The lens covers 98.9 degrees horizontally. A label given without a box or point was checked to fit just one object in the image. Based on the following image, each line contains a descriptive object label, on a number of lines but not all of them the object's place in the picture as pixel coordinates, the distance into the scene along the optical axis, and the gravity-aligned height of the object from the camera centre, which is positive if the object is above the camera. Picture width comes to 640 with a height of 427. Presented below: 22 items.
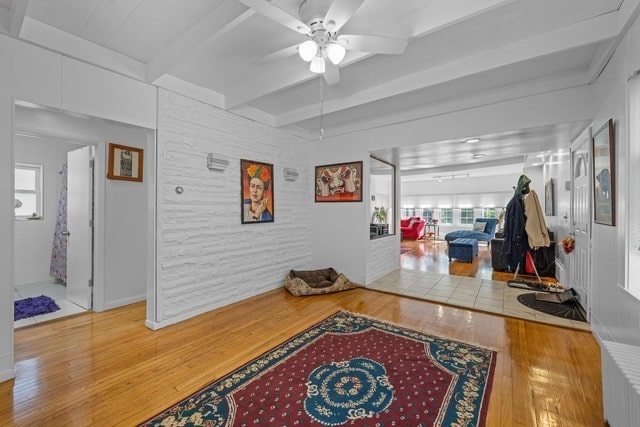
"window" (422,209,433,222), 11.95 +0.02
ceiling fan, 1.62 +1.22
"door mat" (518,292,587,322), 3.20 -1.16
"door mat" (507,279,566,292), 4.19 -1.12
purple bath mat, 3.32 -1.22
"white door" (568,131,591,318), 3.05 -0.07
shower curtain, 4.39 -0.45
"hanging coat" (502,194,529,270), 4.27 -0.27
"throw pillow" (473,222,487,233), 9.21 -0.39
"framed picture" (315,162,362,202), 4.62 +0.56
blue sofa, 8.07 -0.58
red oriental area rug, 1.68 -1.23
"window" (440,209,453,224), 11.51 -0.06
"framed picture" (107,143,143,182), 3.63 +0.69
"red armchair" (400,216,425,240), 10.99 -0.55
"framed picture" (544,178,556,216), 5.26 +0.33
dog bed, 4.11 -1.10
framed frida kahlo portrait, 3.94 +0.34
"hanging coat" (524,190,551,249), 4.11 -0.14
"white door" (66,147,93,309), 3.57 -0.19
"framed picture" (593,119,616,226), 2.23 +0.35
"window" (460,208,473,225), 11.09 -0.06
